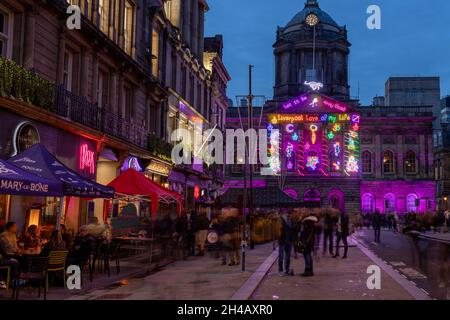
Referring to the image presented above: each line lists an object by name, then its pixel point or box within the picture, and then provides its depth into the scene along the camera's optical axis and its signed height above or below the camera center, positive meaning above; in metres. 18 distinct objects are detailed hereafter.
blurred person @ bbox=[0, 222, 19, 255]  11.29 -0.70
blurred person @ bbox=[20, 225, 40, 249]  13.31 -0.79
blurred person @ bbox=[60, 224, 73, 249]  14.46 -0.82
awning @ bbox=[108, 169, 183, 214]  18.71 +0.73
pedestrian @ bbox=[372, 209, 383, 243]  30.73 -0.63
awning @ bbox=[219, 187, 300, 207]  32.48 +0.70
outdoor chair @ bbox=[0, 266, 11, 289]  10.30 -1.22
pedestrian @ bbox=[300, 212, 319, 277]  14.92 -0.78
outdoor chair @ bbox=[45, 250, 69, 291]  11.08 -1.08
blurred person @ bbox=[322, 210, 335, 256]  22.97 -0.69
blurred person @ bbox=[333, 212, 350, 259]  21.66 -0.67
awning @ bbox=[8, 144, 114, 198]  12.48 +0.84
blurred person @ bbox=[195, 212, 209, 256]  21.52 -0.87
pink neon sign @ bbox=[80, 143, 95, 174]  19.69 +1.74
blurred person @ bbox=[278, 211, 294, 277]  15.58 -0.86
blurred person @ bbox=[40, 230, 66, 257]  11.42 -0.78
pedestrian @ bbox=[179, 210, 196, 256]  22.00 -0.99
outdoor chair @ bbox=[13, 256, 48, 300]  10.70 -1.14
